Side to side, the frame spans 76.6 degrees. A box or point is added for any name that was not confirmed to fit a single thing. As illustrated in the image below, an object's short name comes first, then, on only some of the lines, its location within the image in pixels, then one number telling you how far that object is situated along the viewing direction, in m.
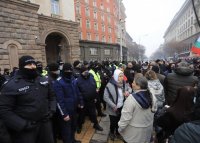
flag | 4.03
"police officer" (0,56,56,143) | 1.93
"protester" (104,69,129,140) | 3.00
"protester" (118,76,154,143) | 2.07
